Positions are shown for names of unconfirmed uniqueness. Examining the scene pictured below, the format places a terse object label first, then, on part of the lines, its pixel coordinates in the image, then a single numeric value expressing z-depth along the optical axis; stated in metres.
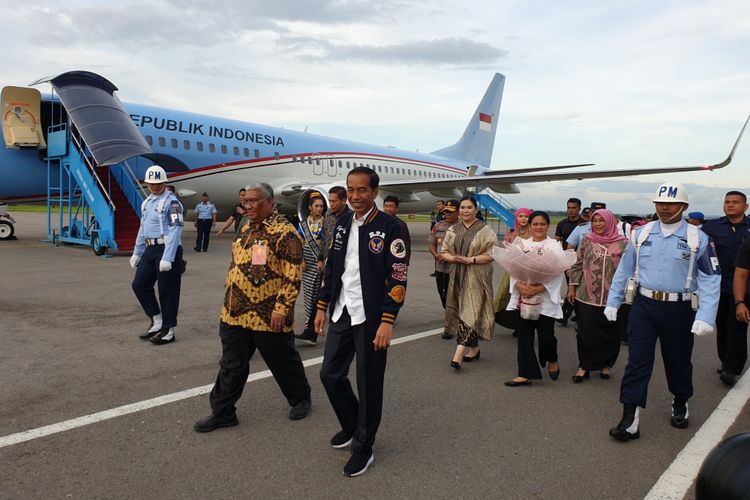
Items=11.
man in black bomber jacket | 2.97
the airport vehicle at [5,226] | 14.76
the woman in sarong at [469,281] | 4.98
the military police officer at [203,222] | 13.60
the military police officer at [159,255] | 5.35
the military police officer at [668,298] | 3.59
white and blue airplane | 12.65
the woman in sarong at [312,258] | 5.61
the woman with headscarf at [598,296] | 4.75
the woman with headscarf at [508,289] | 5.62
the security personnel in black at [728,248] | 5.03
